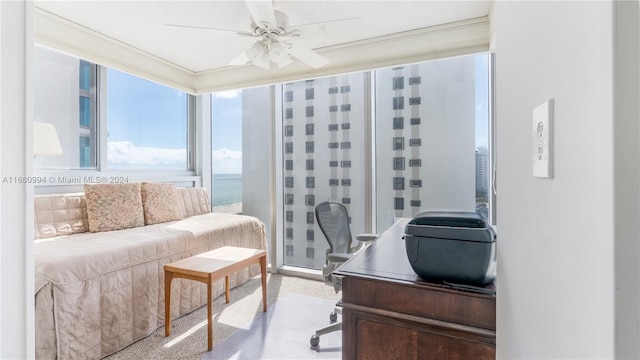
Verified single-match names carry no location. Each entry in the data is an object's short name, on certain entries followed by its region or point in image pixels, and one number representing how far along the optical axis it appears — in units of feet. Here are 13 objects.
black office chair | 7.28
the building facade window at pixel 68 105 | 9.31
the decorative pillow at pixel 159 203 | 10.73
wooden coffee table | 7.04
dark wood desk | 3.24
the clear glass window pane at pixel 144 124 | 11.32
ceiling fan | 6.81
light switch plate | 1.52
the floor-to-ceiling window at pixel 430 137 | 9.62
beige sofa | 5.96
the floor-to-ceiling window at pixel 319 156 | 11.27
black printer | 3.21
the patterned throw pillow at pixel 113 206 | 9.21
